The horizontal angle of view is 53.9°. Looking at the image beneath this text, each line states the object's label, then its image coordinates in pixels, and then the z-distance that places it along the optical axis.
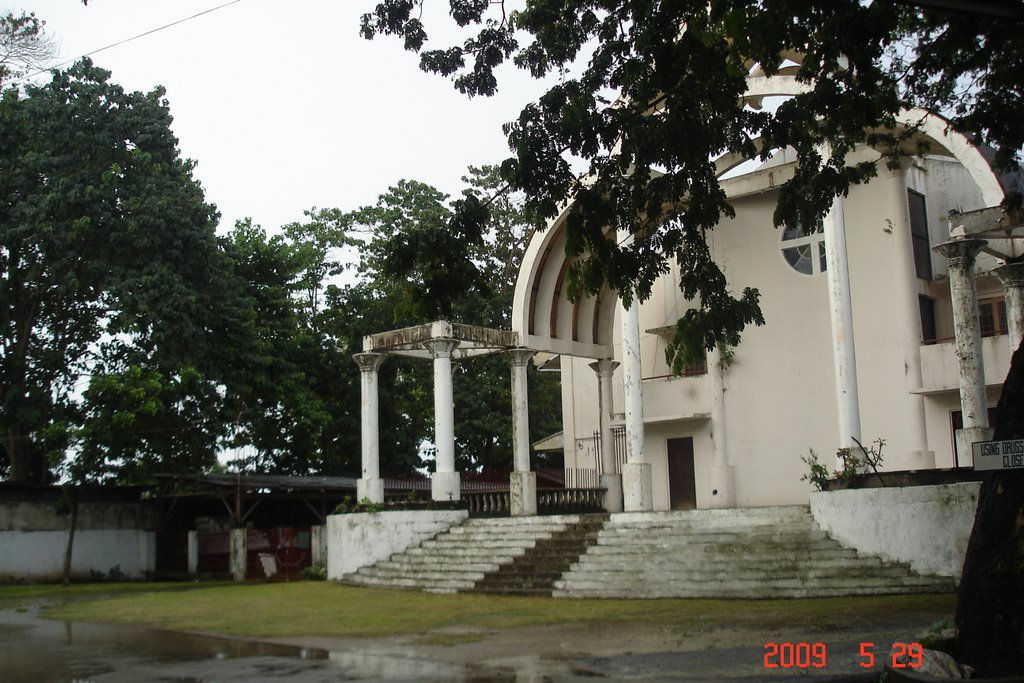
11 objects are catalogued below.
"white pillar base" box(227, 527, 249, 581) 25.34
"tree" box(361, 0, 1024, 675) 10.01
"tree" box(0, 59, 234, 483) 26.33
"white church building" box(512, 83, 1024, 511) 17.00
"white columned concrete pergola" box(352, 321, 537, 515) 21.23
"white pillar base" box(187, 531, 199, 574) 27.45
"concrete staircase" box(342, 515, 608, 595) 16.61
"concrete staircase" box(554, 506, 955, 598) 13.83
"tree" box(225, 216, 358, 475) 32.00
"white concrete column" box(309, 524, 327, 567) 23.33
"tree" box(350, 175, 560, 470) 34.38
